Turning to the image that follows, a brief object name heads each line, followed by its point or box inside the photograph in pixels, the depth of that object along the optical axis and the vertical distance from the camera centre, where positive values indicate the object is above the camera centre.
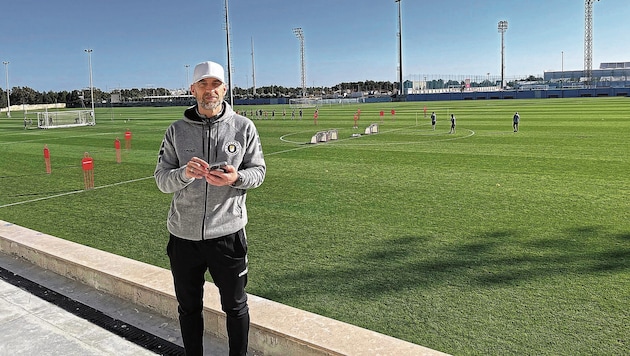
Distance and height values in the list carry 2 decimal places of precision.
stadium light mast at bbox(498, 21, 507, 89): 105.00 +13.21
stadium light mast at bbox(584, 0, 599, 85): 102.00 +13.43
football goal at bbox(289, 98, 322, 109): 76.03 +2.90
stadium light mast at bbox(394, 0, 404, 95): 89.81 +11.29
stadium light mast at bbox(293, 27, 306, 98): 102.12 +13.66
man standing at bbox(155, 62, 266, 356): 3.68 -0.50
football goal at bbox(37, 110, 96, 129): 39.41 +0.70
